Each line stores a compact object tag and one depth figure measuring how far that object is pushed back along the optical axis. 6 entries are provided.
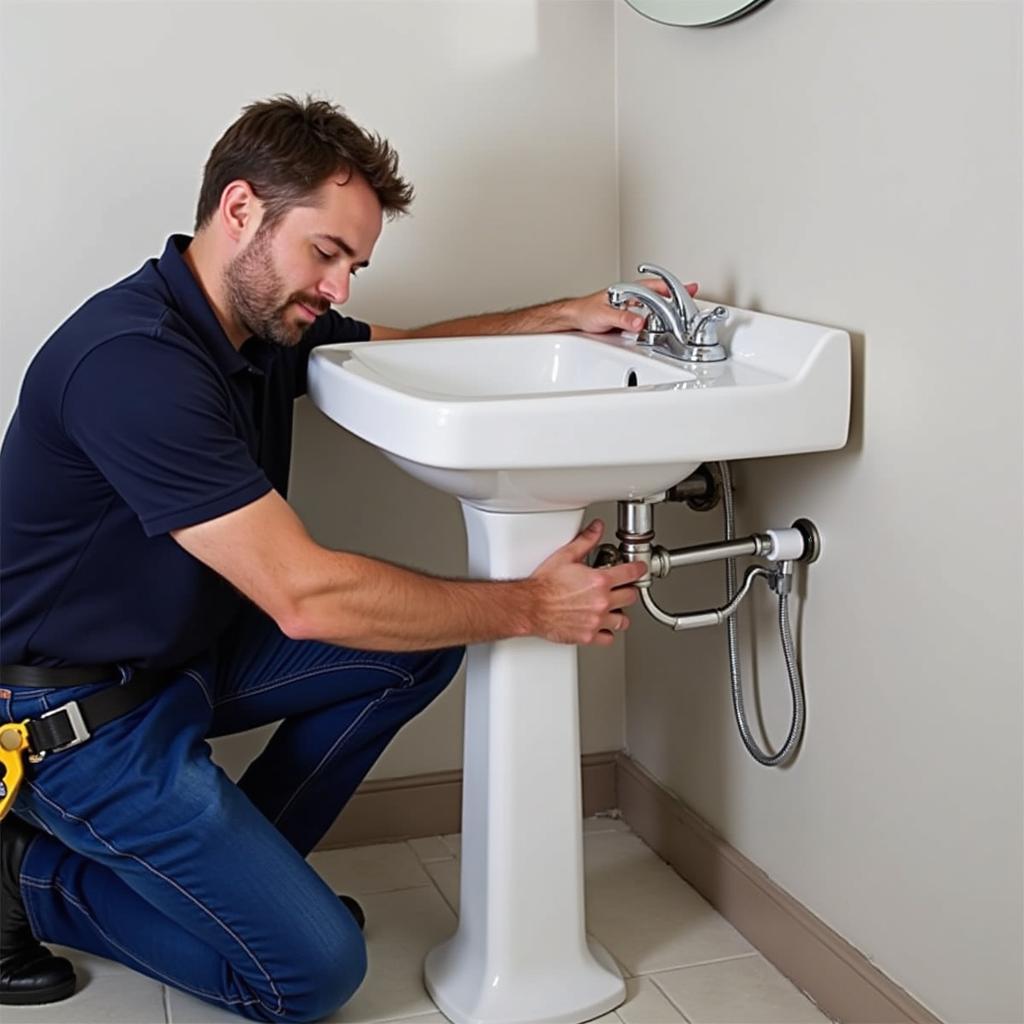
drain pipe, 1.74
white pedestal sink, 1.50
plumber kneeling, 1.54
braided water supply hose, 1.78
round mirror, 1.80
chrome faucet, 1.75
